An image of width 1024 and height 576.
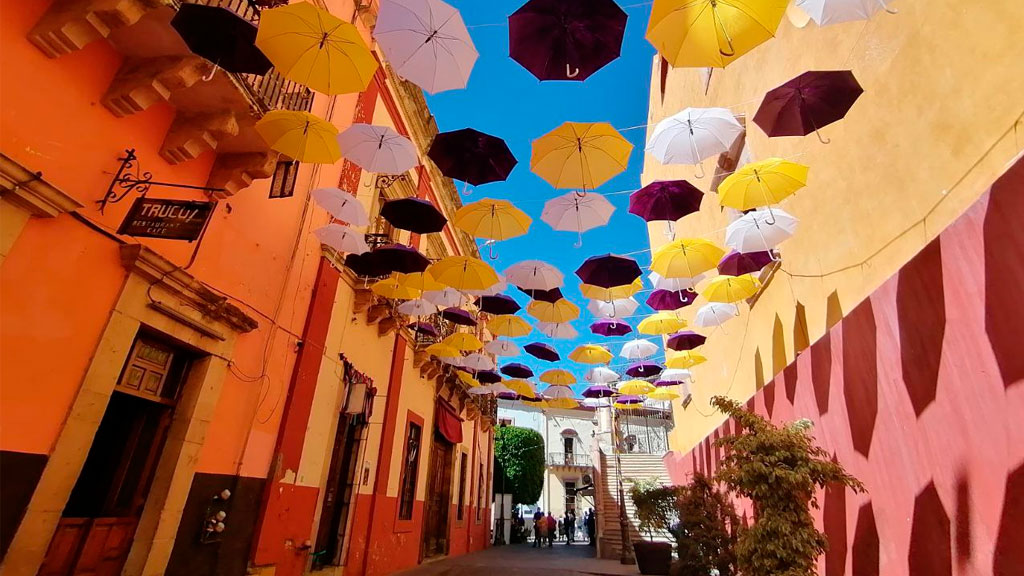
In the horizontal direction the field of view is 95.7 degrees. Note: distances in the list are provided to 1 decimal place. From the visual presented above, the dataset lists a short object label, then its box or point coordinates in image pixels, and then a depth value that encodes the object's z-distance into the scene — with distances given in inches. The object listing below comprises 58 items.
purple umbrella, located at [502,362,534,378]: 555.5
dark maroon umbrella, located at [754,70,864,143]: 188.5
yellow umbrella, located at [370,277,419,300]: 346.6
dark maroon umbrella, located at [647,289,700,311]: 382.6
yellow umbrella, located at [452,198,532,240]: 289.4
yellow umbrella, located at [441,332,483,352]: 426.0
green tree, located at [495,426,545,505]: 1120.2
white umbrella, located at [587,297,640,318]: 409.7
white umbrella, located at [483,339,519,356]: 494.6
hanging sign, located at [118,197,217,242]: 163.8
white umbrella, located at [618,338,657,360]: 500.1
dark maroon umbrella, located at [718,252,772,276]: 293.7
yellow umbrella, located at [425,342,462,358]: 427.8
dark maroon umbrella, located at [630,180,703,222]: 269.9
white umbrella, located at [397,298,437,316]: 382.9
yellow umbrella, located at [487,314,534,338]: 442.0
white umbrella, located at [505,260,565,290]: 338.6
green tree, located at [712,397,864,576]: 176.9
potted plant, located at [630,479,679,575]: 388.8
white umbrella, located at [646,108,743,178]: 226.5
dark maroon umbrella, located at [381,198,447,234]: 275.0
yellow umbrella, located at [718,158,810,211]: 229.0
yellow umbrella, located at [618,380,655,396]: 553.0
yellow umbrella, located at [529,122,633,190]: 228.7
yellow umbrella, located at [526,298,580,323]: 397.1
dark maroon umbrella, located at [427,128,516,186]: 239.1
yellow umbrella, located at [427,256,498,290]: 317.7
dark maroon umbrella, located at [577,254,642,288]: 319.0
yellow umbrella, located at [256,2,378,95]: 174.9
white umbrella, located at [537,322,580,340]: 437.4
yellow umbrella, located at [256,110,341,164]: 199.6
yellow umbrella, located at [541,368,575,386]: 563.8
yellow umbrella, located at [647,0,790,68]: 166.7
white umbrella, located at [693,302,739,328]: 380.8
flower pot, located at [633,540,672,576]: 423.8
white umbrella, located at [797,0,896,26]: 168.6
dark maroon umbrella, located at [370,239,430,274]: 299.1
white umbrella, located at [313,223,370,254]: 282.7
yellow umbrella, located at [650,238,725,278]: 291.6
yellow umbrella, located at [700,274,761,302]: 326.1
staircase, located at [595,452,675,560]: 621.6
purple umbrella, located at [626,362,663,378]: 528.4
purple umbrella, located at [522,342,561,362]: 518.3
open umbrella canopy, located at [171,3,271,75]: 155.6
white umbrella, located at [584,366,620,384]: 582.1
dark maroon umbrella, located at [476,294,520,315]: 401.1
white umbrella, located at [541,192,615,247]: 274.8
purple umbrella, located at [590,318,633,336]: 460.8
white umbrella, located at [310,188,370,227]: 267.6
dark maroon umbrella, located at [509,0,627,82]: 174.9
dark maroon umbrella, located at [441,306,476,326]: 447.5
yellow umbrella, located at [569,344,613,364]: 487.8
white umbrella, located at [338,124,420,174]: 236.4
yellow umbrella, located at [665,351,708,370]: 444.8
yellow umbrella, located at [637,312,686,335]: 414.9
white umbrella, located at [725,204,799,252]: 252.8
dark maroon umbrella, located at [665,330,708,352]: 437.4
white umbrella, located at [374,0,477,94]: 188.4
